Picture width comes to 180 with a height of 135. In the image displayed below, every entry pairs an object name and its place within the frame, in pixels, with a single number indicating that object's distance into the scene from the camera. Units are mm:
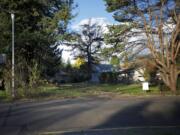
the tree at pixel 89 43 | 56191
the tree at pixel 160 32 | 20175
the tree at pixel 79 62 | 57946
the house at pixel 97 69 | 56155
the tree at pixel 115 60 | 21477
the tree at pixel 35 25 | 22637
